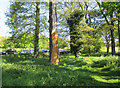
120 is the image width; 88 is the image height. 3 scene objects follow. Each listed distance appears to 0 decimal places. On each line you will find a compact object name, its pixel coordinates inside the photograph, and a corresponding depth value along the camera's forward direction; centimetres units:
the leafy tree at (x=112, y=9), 1588
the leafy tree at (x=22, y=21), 1421
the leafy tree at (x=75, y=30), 1736
